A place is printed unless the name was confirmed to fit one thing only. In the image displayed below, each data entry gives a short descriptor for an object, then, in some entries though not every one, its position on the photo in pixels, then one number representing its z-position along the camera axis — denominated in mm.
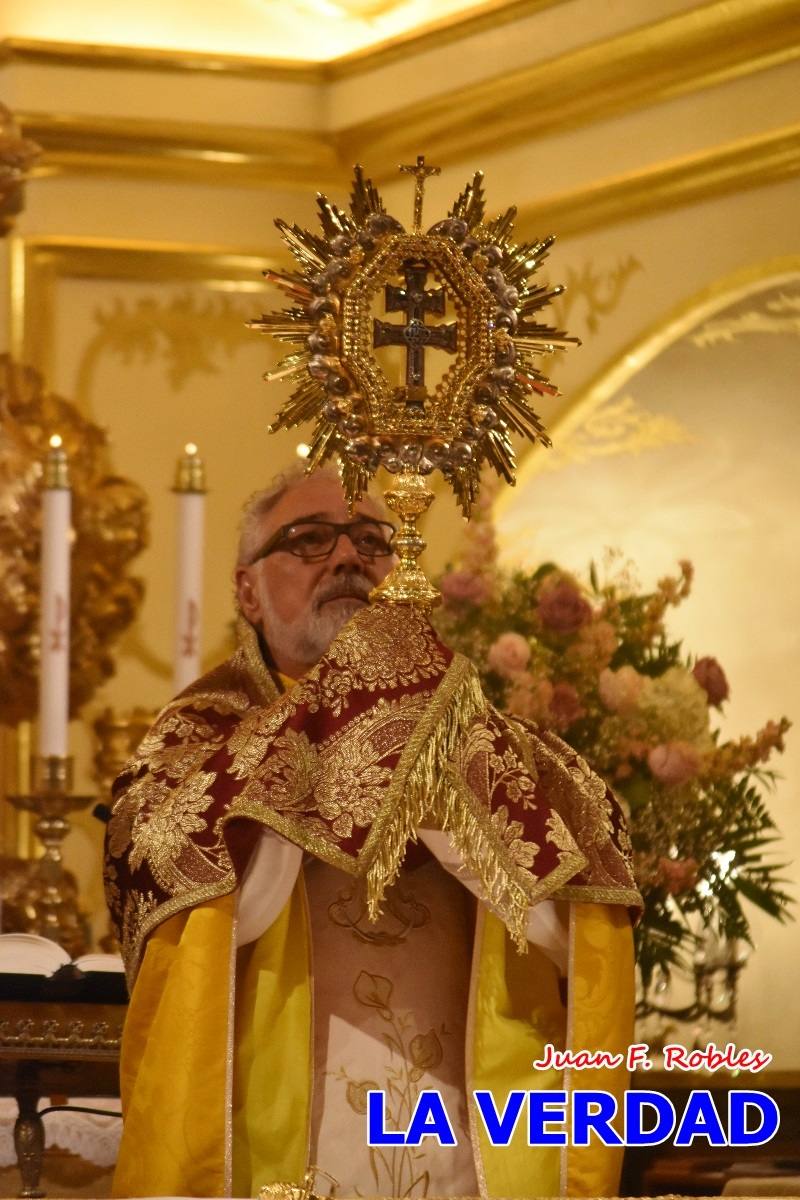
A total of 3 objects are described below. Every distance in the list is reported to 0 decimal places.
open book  5759
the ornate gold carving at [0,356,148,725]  8412
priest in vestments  4541
